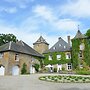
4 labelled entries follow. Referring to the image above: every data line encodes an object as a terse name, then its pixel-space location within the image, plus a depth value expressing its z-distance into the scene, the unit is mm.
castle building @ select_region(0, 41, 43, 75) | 19512
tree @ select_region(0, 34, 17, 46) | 36767
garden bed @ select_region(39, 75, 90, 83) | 10401
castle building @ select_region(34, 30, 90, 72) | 24420
